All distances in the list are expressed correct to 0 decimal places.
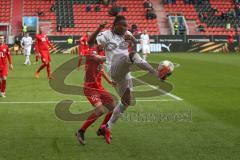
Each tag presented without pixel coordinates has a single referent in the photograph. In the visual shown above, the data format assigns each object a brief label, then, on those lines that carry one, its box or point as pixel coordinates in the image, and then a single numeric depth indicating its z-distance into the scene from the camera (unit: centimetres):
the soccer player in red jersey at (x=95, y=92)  949
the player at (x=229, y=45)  4838
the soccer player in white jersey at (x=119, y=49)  866
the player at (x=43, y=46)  2252
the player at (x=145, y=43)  3488
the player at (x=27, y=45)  3204
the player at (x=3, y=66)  1627
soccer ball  803
